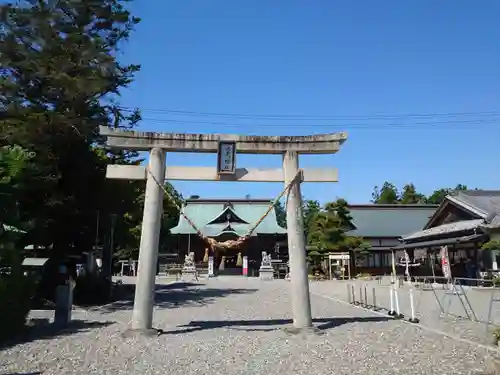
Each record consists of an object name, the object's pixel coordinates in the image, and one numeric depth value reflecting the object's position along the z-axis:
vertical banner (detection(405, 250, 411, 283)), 25.66
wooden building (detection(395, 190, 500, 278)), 21.70
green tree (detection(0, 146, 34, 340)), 9.26
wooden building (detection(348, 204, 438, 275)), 38.56
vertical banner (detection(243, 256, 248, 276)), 34.94
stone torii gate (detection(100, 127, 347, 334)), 9.35
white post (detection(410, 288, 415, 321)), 10.84
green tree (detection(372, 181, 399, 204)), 64.38
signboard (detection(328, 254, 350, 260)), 29.02
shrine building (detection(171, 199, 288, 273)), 36.88
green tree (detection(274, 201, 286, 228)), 46.72
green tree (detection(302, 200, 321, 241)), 58.69
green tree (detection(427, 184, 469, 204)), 65.19
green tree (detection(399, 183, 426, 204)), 64.75
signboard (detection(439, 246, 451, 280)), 19.12
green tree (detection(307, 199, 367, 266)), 32.34
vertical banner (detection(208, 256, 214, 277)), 33.31
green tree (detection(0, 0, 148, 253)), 15.12
